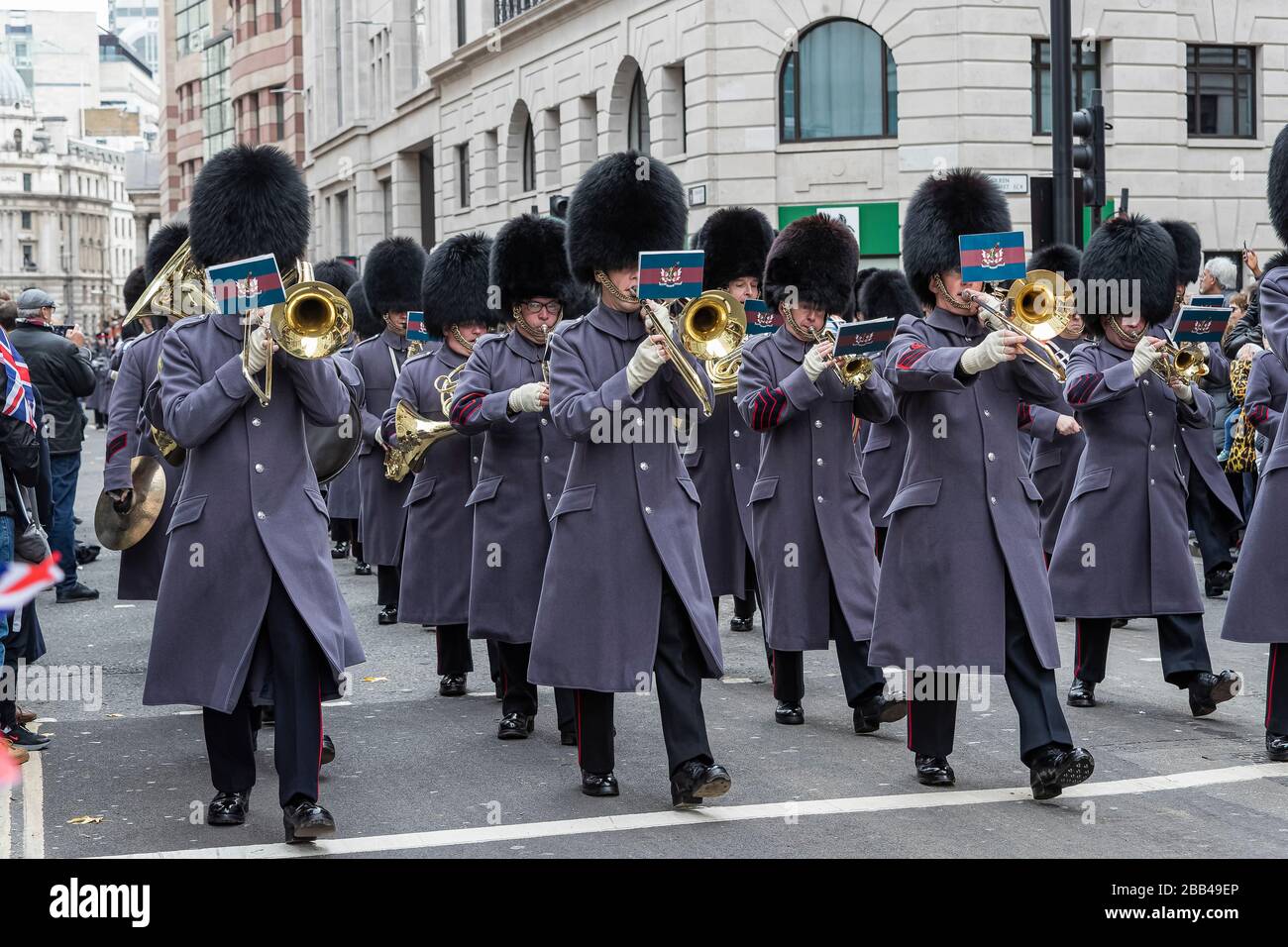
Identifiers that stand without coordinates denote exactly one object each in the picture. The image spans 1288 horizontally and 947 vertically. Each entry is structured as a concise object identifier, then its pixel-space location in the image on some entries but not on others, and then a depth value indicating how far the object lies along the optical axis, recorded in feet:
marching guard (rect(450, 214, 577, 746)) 26.08
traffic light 52.21
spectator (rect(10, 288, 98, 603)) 43.78
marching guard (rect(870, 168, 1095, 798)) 22.20
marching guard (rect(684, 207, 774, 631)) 32.78
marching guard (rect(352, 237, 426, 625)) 38.65
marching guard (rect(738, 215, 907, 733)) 26.71
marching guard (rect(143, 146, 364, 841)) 19.95
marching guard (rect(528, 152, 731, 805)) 21.49
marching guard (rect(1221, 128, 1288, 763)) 23.59
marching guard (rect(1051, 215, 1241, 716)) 27.76
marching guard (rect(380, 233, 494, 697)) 29.53
